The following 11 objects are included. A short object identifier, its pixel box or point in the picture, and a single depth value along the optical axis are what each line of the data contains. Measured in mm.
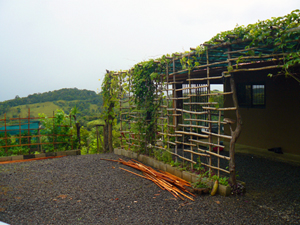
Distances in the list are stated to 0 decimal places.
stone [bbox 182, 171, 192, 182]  4901
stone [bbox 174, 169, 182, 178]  5204
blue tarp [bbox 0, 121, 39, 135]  7762
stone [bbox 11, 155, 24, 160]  7562
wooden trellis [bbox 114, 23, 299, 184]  4129
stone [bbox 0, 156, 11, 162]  7438
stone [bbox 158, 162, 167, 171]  5788
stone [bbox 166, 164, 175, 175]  5452
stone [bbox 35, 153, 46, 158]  7774
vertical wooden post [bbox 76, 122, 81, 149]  8485
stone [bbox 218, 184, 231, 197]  4152
